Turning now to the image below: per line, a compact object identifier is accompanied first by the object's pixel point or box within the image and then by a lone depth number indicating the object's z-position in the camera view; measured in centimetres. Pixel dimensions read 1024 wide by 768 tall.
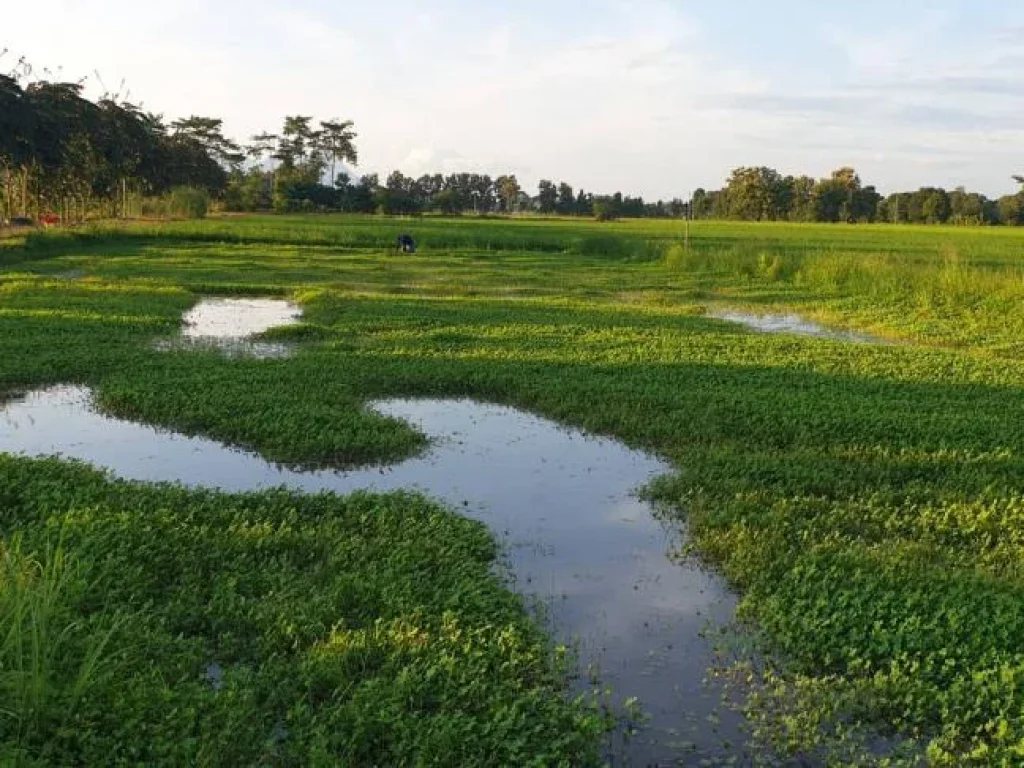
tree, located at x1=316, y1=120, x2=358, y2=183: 9581
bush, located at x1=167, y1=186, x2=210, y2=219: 5853
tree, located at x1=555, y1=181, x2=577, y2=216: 11331
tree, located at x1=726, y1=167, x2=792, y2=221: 9431
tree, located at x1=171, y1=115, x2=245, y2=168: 7894
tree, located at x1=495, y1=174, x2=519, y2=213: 11600
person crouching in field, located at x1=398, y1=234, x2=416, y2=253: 3569
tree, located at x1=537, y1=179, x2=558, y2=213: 11419
